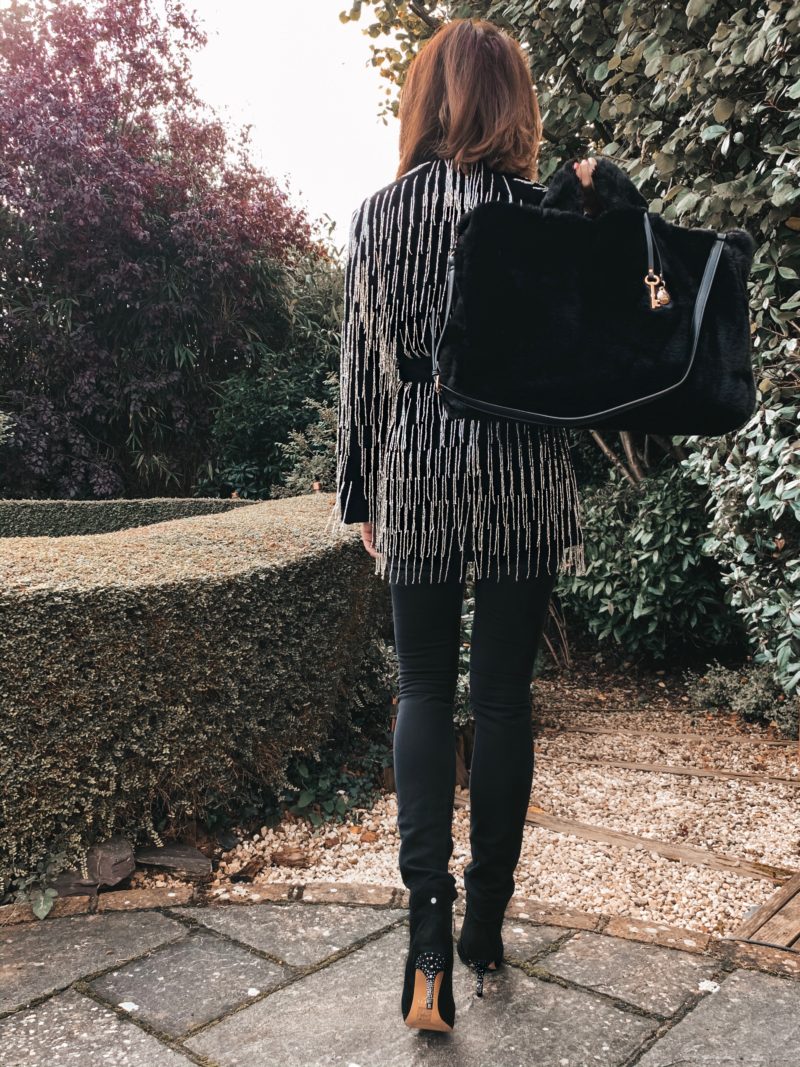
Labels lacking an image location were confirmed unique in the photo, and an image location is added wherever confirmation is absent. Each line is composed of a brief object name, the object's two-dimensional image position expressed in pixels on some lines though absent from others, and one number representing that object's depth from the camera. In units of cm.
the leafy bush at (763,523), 298
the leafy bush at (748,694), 389
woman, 155
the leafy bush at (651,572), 430
